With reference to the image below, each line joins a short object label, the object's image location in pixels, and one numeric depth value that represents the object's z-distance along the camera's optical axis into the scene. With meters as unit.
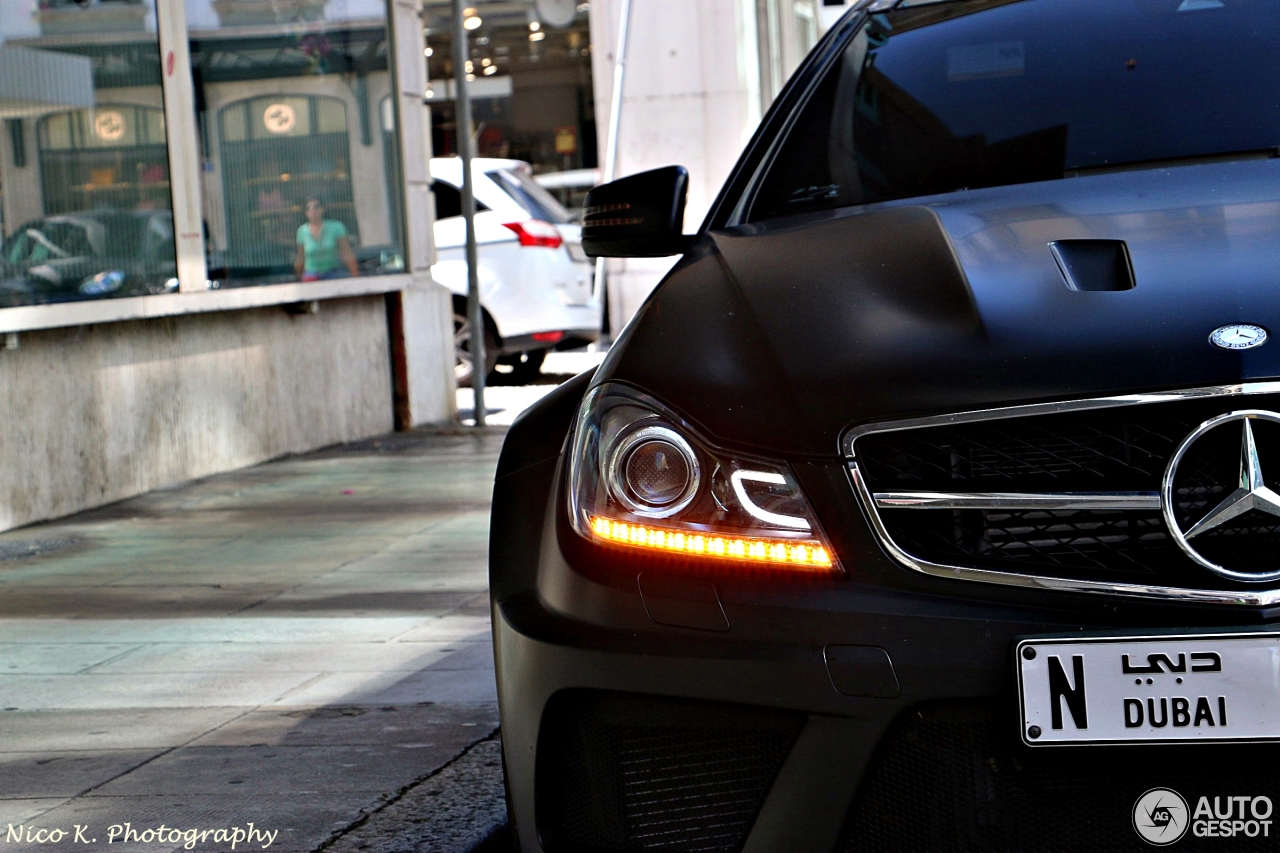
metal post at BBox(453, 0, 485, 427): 11.02
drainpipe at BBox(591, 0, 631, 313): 19.11
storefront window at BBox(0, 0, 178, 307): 7.69
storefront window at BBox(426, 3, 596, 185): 30.88
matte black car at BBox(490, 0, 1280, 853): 1.93
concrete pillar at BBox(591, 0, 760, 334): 19.78
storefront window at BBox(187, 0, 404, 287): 9.52
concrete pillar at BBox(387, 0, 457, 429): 11.27
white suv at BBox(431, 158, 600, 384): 13.04
